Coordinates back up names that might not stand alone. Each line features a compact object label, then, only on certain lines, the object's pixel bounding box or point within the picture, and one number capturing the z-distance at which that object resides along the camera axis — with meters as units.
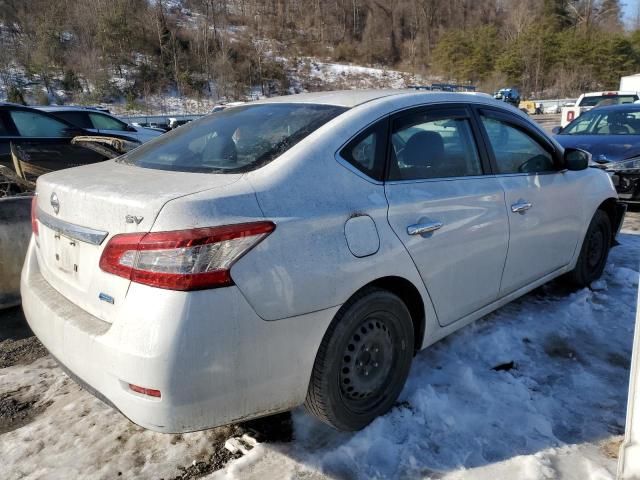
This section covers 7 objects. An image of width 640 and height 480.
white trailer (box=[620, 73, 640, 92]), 24.47
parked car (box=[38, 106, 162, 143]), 10.09
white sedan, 1.80
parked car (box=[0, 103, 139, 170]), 6.48
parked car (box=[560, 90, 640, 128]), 15.37
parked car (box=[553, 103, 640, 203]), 6.36
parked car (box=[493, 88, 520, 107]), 32.87
